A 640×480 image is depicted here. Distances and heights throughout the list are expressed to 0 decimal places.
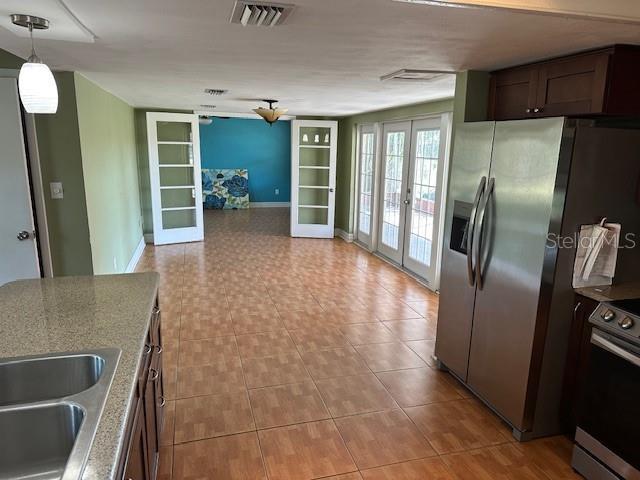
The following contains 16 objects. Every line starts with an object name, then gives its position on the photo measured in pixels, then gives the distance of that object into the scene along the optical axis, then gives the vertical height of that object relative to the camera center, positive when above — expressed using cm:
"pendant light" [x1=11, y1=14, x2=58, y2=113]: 187 +30
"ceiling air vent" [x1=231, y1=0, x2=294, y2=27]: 162 +55
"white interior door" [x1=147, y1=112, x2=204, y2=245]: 660 -40
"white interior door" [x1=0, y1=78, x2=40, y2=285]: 314 -37
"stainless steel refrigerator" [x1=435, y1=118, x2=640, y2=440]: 219 -42
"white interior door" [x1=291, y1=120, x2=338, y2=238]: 733 -37
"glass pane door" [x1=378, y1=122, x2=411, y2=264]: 564 -42
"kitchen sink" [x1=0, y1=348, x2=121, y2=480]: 125 -81
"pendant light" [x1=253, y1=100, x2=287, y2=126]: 512 +50
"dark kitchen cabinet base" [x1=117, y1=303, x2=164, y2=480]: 134 -100
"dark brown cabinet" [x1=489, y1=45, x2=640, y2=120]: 211 +41
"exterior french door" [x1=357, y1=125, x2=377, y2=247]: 659 -39
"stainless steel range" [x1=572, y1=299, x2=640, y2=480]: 190 -109
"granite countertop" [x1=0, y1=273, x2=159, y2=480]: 116 -72
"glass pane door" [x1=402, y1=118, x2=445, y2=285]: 488 -47
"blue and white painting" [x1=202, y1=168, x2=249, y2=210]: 1062 -83
